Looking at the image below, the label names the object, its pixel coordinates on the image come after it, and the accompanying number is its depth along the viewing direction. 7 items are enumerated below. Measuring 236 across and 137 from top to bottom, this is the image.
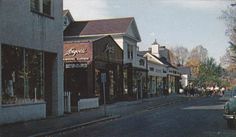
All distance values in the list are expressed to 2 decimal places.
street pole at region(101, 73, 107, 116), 27.92
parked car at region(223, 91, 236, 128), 19.64
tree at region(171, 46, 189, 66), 147.55
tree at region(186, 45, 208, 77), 141.88
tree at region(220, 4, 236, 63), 58.44
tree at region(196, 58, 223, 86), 111.81
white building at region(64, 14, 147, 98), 52.69
